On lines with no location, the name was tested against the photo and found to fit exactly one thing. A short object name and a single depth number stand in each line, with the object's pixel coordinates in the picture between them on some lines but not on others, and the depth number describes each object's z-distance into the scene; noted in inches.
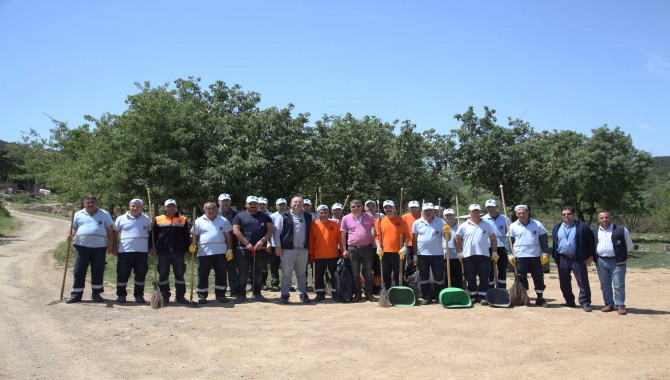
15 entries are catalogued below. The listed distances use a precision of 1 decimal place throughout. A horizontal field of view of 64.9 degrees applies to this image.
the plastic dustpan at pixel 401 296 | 384.2
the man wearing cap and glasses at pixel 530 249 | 373.1
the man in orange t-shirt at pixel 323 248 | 402.3
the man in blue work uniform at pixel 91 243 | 364.8
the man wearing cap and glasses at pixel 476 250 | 377.1
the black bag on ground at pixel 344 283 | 399.2
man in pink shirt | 396.8
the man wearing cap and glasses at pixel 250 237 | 388.5
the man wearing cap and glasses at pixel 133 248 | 368.5
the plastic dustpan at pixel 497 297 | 369.7
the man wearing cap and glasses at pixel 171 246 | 372.2
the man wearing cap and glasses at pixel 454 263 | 402.0
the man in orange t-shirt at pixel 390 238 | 392.2
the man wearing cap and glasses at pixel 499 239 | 397.1
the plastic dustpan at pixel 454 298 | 370.9
